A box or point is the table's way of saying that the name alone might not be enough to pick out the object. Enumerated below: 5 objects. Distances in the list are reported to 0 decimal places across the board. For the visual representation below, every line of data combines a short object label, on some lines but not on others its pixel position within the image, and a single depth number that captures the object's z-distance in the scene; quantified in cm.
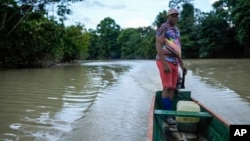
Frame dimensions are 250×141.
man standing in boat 335
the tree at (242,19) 2488
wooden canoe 255
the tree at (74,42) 2695
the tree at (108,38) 5488
